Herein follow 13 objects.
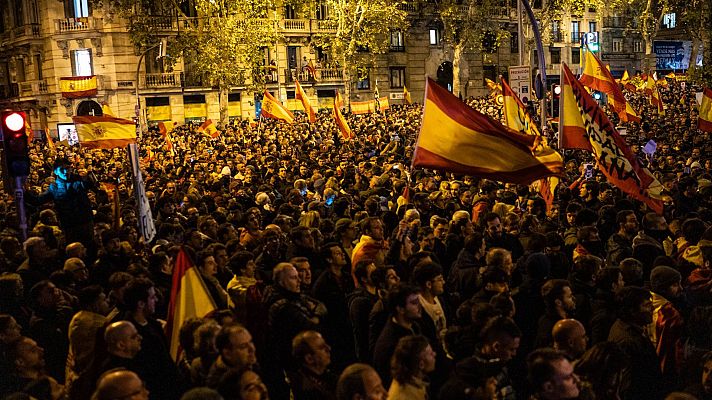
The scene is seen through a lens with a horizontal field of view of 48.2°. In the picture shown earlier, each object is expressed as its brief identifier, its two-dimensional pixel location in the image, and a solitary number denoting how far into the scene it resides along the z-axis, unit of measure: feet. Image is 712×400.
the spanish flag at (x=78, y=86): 141.38
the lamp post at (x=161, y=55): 99.56
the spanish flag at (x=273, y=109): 81.15
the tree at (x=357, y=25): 135.74
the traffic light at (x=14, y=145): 30.94
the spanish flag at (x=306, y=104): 87.39
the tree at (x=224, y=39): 114.62
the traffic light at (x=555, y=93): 70.39
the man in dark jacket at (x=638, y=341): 16.21
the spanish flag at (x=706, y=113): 53.11
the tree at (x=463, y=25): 156.25
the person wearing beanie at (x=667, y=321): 17.22
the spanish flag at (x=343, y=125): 73.15
